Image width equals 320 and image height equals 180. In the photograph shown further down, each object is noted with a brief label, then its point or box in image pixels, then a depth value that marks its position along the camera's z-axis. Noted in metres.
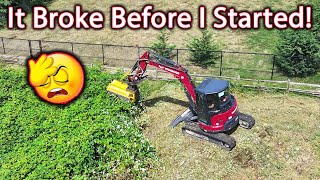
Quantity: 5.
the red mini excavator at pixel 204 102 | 11.77
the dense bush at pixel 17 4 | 24.95
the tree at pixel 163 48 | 18.81
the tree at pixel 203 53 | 18.31
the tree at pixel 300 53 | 16.64
